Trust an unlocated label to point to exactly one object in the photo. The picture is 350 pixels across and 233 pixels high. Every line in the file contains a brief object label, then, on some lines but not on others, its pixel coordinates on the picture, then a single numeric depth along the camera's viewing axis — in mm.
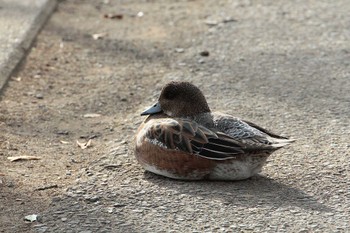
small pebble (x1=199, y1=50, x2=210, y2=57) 17227
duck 11078
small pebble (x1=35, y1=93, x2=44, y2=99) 15220
